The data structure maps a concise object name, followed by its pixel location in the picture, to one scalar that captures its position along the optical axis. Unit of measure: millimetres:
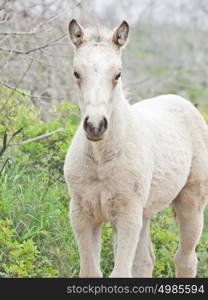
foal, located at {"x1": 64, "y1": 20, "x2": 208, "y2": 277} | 7910
